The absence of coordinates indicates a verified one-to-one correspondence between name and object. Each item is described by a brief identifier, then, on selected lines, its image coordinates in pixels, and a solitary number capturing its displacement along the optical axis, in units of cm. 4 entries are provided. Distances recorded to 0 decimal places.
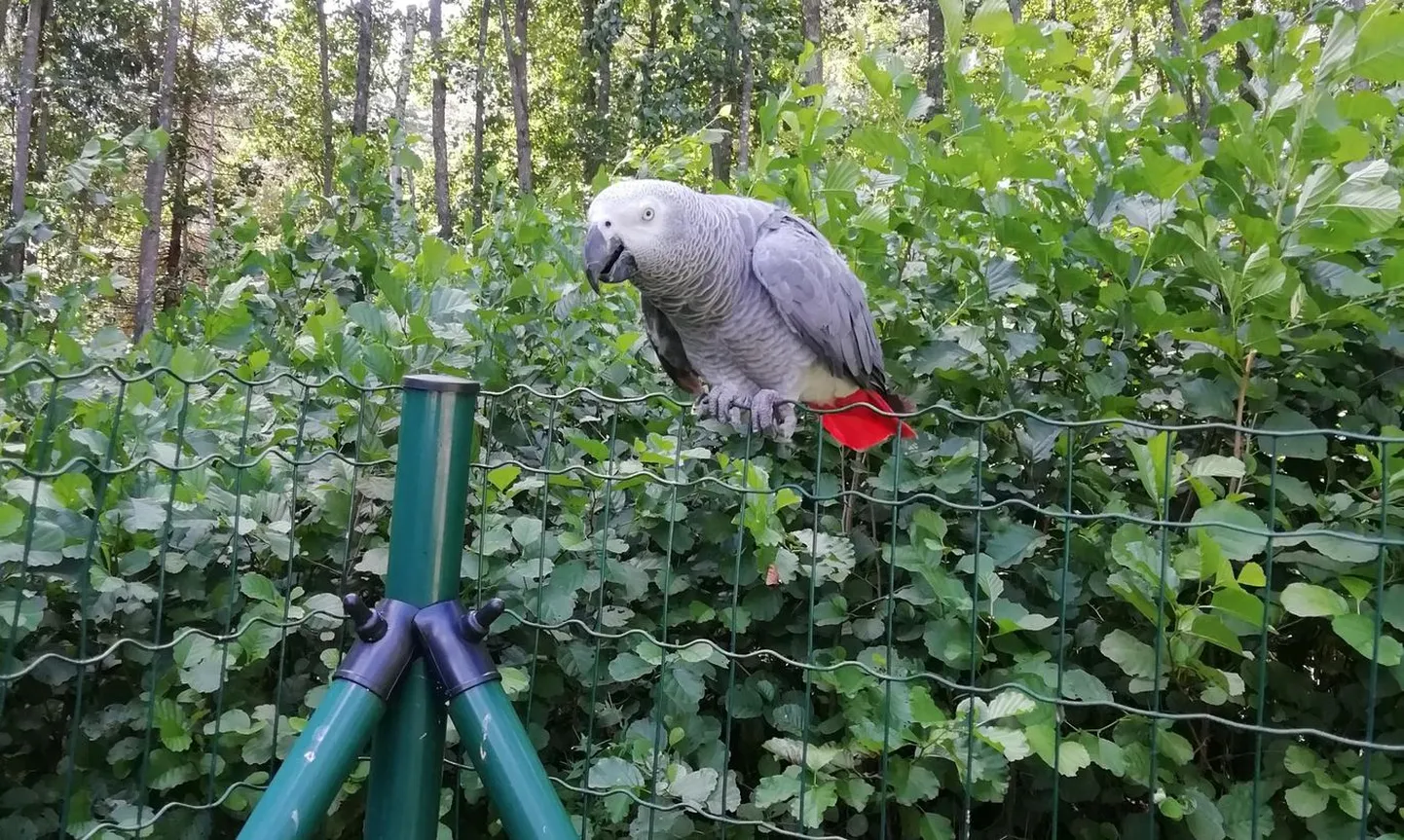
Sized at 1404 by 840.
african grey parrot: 186
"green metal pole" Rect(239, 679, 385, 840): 77
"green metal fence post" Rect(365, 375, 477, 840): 89
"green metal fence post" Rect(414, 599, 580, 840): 82
